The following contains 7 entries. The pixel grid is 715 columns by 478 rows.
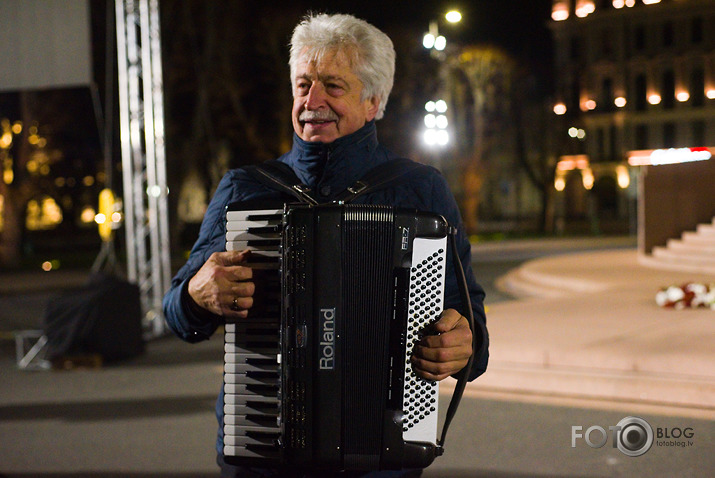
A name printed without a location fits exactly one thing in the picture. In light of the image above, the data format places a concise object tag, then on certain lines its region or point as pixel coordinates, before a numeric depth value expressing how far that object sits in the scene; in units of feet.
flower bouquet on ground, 36.50
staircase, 57.52
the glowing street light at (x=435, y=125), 70.85
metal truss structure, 37.68
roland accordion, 7.60
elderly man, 8.36
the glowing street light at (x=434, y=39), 69.10
